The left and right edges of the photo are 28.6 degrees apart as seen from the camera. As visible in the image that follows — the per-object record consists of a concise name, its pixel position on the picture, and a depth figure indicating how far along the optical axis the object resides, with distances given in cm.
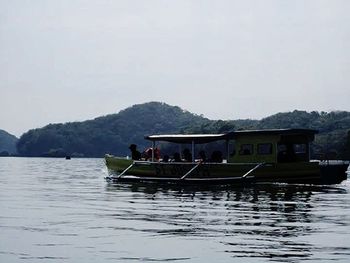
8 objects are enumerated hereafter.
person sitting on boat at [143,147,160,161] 4727
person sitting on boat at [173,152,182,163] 4519
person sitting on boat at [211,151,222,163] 4369
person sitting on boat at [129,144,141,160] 4812
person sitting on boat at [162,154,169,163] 4571
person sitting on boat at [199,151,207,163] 4380
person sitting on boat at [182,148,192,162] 4484
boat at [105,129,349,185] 4128
